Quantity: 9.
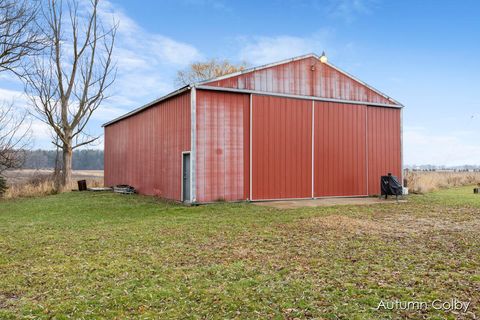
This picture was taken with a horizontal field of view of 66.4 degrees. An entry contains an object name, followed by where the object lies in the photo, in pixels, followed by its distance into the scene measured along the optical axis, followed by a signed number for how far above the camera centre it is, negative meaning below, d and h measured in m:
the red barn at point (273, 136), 11.56 +1.16
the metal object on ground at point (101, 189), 18.28 -0.94
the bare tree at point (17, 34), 10.95 +4.29
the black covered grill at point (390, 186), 12.57 -0.61
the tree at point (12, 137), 15.07 +1.41
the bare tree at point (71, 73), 21.06 +5.80
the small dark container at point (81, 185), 18.73 -0.76
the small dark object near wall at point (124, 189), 16.16 -0.84
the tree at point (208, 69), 28.42 +7.93
